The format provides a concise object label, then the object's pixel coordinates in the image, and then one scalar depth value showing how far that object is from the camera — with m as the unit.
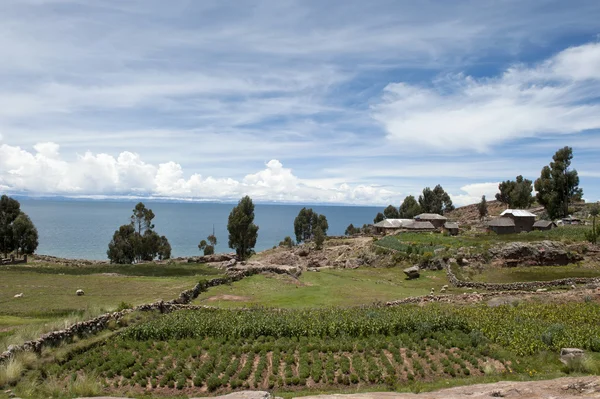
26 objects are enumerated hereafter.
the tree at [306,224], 136.12
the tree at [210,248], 111.36
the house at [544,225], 79.62
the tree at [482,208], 127.56
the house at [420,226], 92.61
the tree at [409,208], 131.50
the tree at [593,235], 56.38
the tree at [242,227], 72.81
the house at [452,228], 90.25
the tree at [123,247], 91.94
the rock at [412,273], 52.03
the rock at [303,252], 87.32
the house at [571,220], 87.12
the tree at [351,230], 139.94
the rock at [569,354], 18.39
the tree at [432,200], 138.75
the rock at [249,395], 10.57
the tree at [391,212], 149.94
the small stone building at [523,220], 83.00
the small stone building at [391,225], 98.12
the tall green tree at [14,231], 80.56
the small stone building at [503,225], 80.31
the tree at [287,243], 115.25
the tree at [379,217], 152.74
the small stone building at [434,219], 101.88
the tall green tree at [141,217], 93.00
